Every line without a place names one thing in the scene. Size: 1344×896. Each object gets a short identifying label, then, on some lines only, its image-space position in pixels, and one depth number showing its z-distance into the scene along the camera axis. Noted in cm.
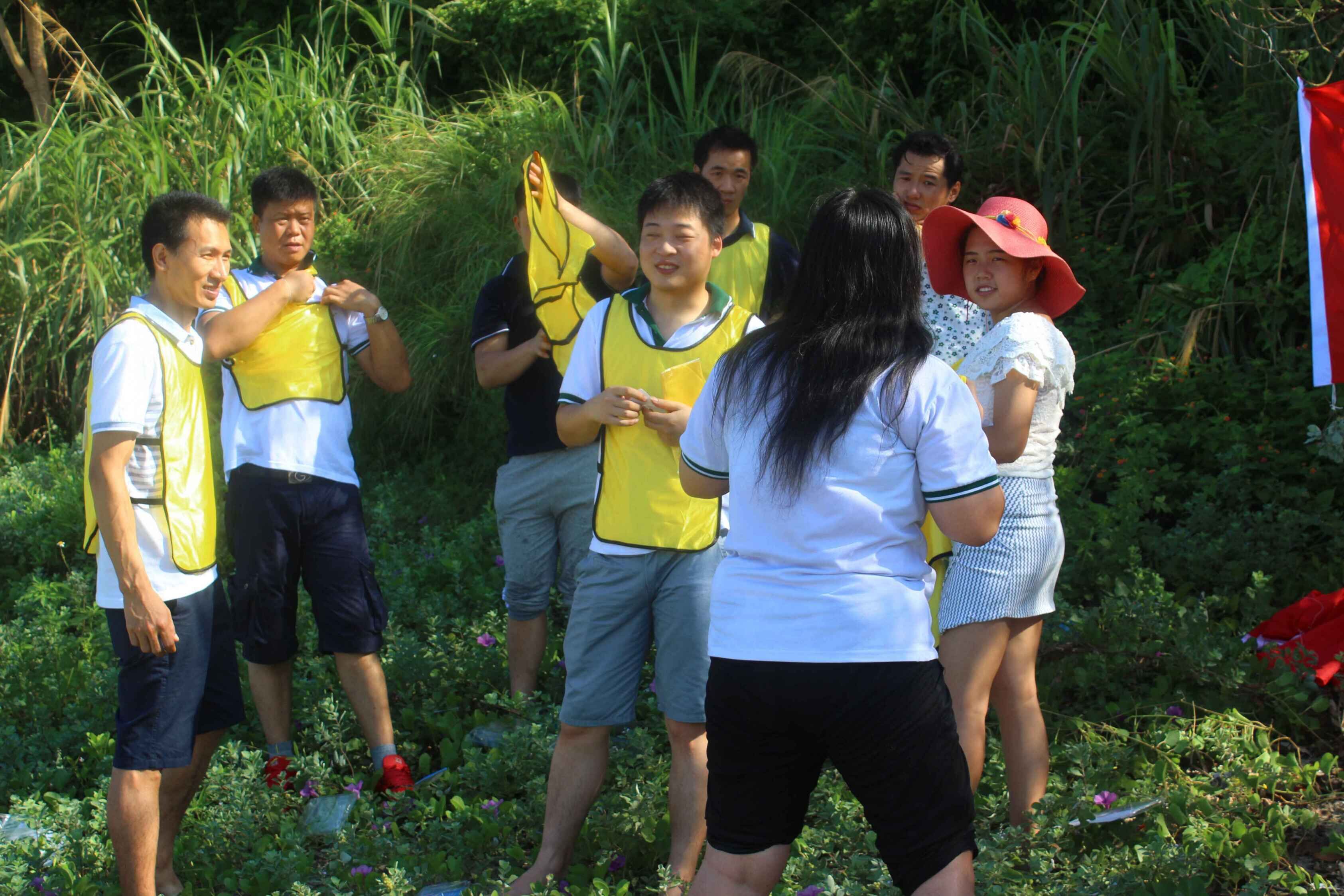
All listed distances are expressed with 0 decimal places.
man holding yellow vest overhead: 428
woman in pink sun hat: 298
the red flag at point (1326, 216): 396
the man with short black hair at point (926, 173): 430
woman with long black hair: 230
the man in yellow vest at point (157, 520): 313
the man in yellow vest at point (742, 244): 418
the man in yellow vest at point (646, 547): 312
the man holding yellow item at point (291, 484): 389
